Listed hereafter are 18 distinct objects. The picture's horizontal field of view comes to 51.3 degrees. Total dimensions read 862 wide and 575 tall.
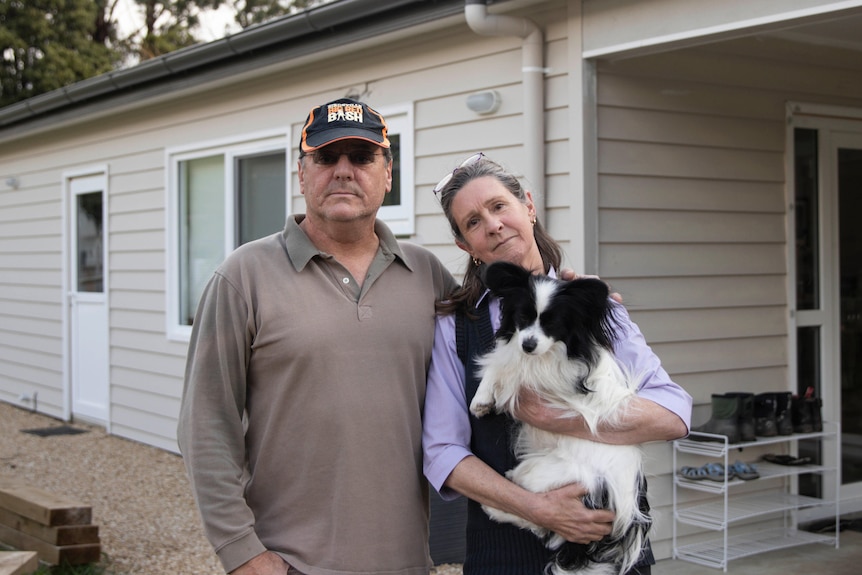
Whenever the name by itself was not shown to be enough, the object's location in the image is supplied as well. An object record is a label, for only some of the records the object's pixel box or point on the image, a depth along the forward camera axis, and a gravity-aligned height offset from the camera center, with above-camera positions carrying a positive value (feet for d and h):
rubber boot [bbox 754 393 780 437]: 16.39 -2.21
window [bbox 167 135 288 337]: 22.87 +2.44
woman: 6.77 -0.89
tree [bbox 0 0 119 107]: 64.90 +18.37
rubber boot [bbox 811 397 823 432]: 17.19 -2.28
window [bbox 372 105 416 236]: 18.47 +2.52
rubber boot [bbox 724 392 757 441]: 15.87 -2.17
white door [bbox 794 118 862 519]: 17.99 +0.24
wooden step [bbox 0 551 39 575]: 12.74 -3.85
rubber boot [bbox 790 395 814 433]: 17.04 -2.30
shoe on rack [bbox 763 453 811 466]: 17.11 -3.17
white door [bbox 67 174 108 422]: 29.66 -0.12
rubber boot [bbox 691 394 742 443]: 15.67 -2.19
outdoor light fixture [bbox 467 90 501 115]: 16.39 +3.55
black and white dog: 6.82 -0.74
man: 6.97 -0.84
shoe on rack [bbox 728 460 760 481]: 15.90 -3.15
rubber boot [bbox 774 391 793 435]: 16.65 -2.19
